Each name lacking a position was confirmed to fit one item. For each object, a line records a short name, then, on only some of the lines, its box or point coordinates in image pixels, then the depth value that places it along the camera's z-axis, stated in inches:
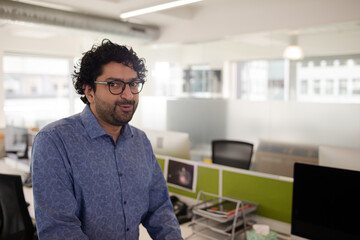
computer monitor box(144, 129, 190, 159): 103.6
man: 44.4
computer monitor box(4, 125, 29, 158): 146.7
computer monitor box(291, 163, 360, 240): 57.5
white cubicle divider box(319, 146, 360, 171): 69.8
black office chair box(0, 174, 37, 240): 80.8
